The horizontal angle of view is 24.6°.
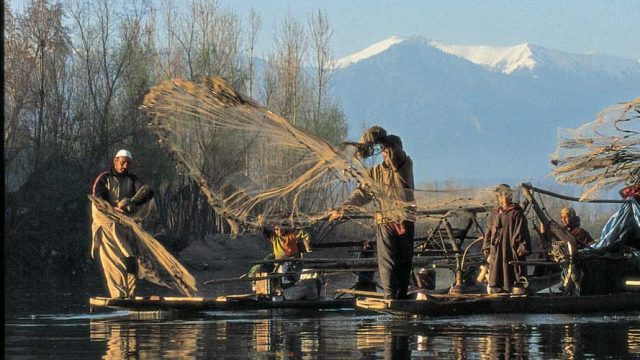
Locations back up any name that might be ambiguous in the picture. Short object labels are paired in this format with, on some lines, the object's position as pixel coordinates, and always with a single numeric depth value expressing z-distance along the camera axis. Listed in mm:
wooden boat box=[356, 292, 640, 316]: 16359
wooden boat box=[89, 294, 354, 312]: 17938
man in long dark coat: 18266
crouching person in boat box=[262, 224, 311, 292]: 20688
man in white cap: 18391
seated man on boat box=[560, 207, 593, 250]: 20433
